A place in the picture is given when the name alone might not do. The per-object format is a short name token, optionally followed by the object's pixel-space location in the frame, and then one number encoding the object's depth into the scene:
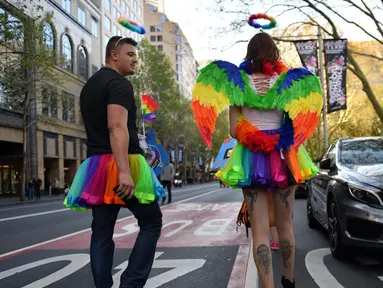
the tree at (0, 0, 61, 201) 23.14
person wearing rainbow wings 3.00
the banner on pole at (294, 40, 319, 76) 17.65
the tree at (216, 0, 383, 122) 17.16
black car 4.29
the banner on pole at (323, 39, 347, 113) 16.95
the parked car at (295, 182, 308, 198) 16.27
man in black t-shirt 2.77
